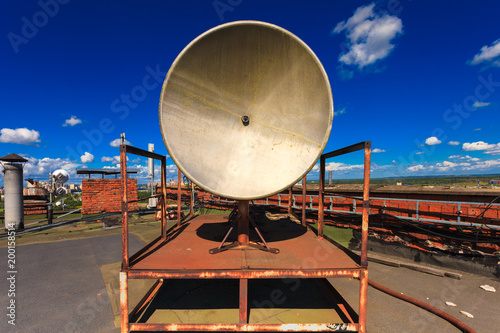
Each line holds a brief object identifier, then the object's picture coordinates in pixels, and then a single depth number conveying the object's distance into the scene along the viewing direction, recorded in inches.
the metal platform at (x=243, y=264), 114.2
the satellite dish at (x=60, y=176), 578.3
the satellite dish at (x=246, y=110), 129.0
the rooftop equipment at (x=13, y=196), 364.2
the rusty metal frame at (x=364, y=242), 115.6
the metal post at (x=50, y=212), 396.5
